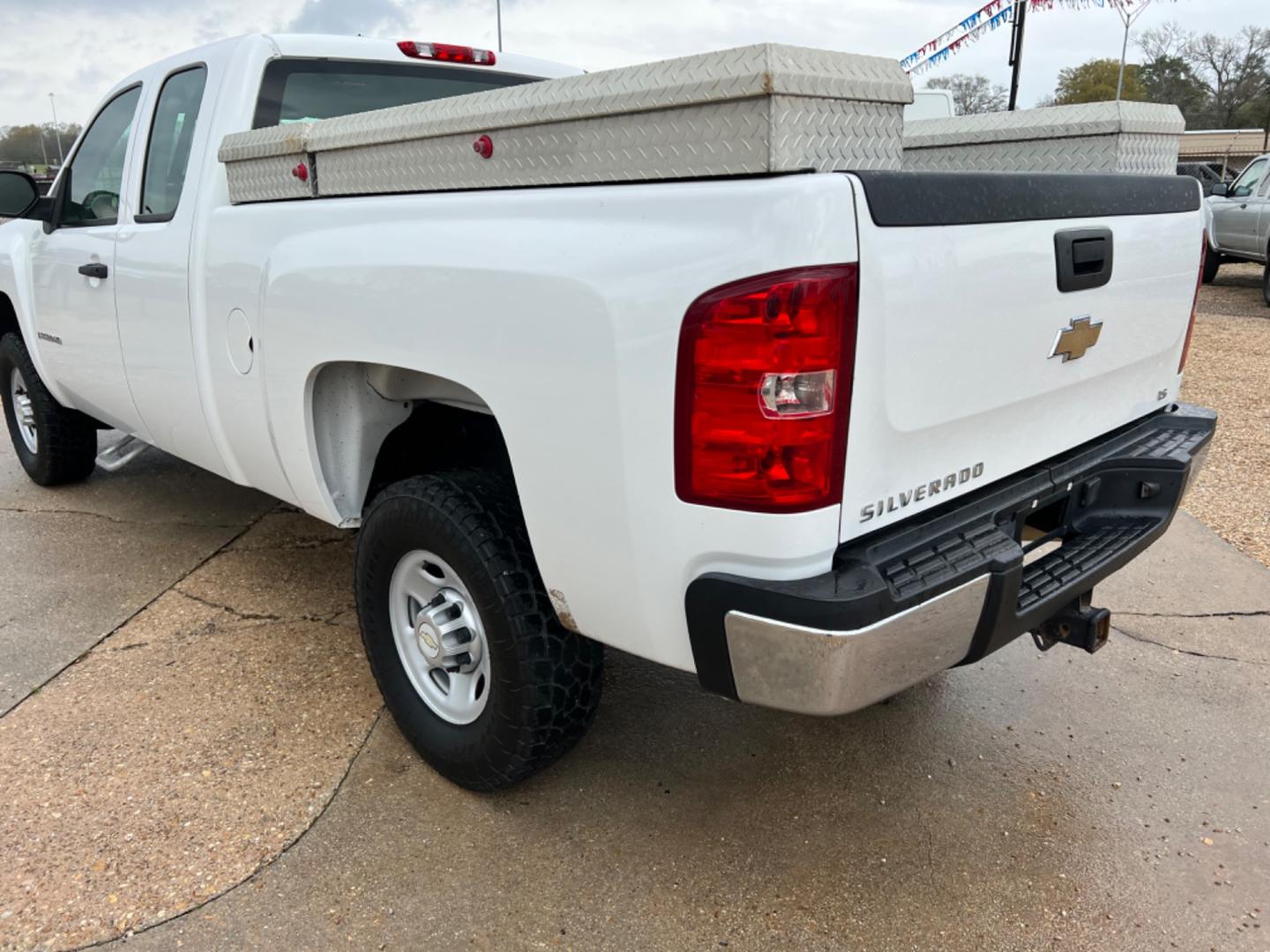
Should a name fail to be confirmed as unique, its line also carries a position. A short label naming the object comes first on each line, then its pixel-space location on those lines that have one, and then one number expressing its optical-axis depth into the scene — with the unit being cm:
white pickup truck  177
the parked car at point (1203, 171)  1611
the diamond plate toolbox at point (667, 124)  174
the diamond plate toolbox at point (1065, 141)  283
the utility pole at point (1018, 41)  1461
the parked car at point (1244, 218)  1236
